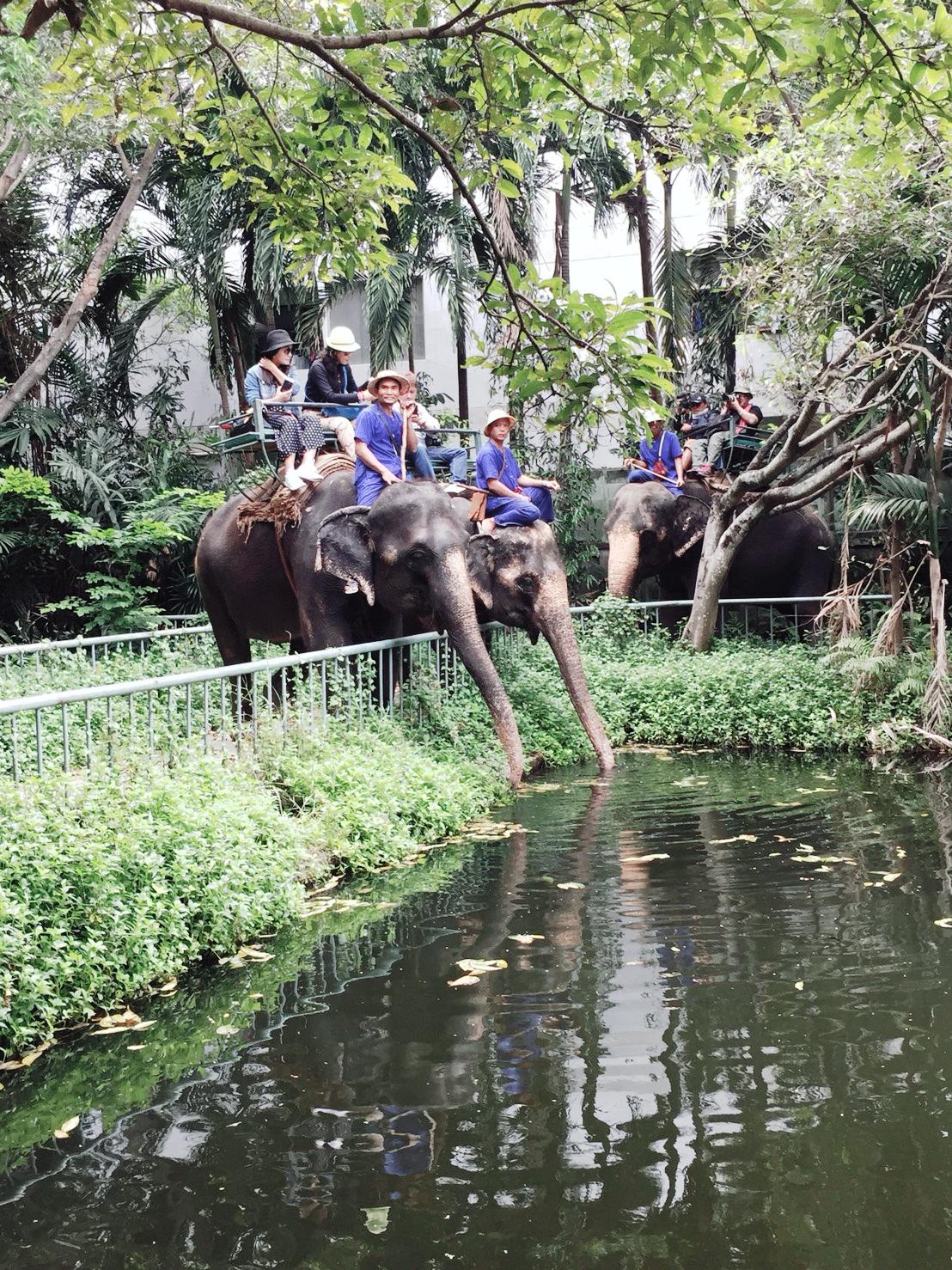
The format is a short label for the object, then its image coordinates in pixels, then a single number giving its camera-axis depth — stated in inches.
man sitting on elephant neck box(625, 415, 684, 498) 607.5
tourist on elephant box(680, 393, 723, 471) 644.9
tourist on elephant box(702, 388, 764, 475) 636.1
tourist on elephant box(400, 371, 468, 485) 410.3
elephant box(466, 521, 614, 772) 401.1
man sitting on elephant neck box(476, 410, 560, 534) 409.4
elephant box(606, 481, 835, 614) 595.2
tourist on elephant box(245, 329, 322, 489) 428.1
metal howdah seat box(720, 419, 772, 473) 650.8
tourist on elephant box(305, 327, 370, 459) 474.9
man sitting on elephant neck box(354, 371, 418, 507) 392.8
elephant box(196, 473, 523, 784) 374.3
